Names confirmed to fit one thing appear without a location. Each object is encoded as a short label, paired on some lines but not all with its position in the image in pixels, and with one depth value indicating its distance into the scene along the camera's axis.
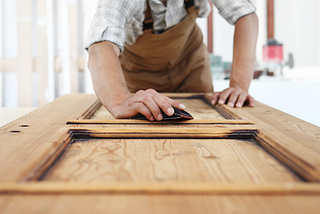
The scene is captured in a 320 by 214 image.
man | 0.76
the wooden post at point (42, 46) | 2.61
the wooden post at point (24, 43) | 2.61
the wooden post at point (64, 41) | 2.59
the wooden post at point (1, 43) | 2.61
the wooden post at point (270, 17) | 2.57
